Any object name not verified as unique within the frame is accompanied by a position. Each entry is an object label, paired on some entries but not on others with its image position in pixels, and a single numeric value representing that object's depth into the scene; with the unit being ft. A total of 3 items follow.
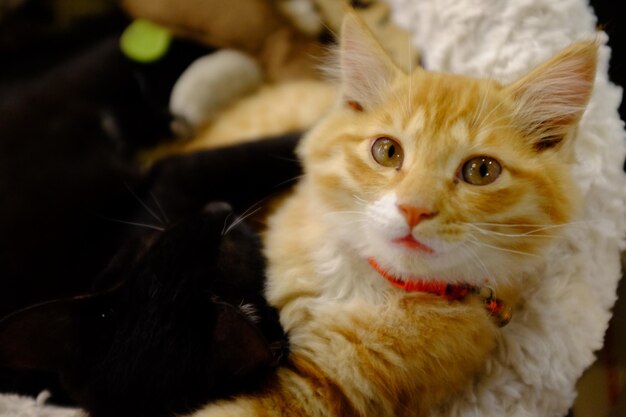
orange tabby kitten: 1.04
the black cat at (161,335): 1.06
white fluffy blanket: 1.15
